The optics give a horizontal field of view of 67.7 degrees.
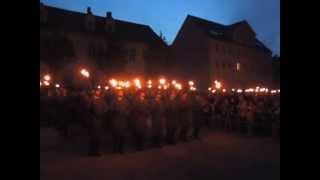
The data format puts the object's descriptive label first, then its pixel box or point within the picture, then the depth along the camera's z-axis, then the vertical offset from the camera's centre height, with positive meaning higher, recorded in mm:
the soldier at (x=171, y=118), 8236 -942
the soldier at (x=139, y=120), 7530 -925
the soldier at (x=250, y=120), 9852 -1229
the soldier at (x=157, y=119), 7881 -954
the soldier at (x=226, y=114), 10745 -1088
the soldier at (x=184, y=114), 8391 -819
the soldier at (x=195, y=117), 8709 -1005
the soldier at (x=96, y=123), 6916 -928
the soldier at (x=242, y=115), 10335 -1058
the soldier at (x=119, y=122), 7270 -947
